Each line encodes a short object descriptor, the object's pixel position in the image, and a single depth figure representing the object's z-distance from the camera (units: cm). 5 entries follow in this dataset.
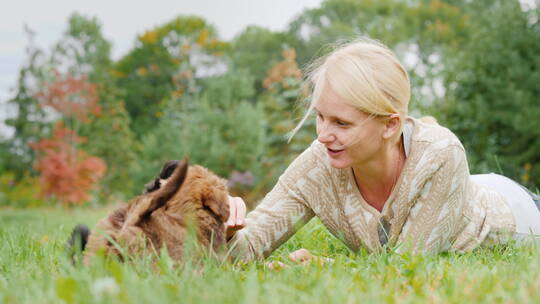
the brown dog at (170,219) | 224
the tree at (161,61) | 3116
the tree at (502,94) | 1306
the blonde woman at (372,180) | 308
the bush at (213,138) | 1828
